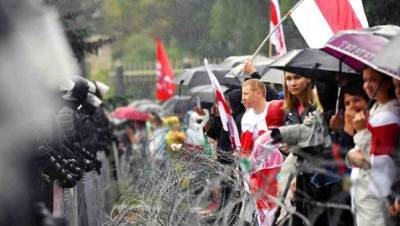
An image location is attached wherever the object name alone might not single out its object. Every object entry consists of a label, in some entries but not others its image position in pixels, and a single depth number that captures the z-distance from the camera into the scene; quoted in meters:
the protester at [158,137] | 23.92
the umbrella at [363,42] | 12.73
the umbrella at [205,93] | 27.13
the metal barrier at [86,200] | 18.27
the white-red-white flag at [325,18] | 17.77
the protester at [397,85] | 12.52
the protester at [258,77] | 19.33
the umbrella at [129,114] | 51.75
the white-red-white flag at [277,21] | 22.67
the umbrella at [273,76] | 20.54
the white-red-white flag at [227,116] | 19.06
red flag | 49.46
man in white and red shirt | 17.39
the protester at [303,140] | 14.69
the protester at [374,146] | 12.62
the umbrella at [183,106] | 36.58
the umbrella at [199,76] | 25.87
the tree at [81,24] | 31.96
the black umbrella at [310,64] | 14.91
